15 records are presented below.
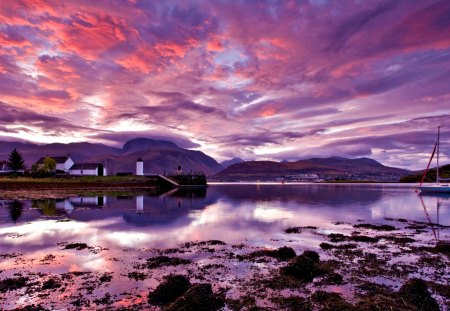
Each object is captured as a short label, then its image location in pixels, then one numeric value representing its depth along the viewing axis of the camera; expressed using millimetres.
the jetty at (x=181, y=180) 133250
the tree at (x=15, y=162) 135075
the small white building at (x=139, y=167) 140625
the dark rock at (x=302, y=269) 15164
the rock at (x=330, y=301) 10985
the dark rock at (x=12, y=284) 13409
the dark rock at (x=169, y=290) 12211
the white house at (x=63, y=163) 143350
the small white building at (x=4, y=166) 150612
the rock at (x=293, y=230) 29016
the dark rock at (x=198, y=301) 10859
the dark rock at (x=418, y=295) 11492
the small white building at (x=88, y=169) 134375
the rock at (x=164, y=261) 17380
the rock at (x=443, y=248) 20631
